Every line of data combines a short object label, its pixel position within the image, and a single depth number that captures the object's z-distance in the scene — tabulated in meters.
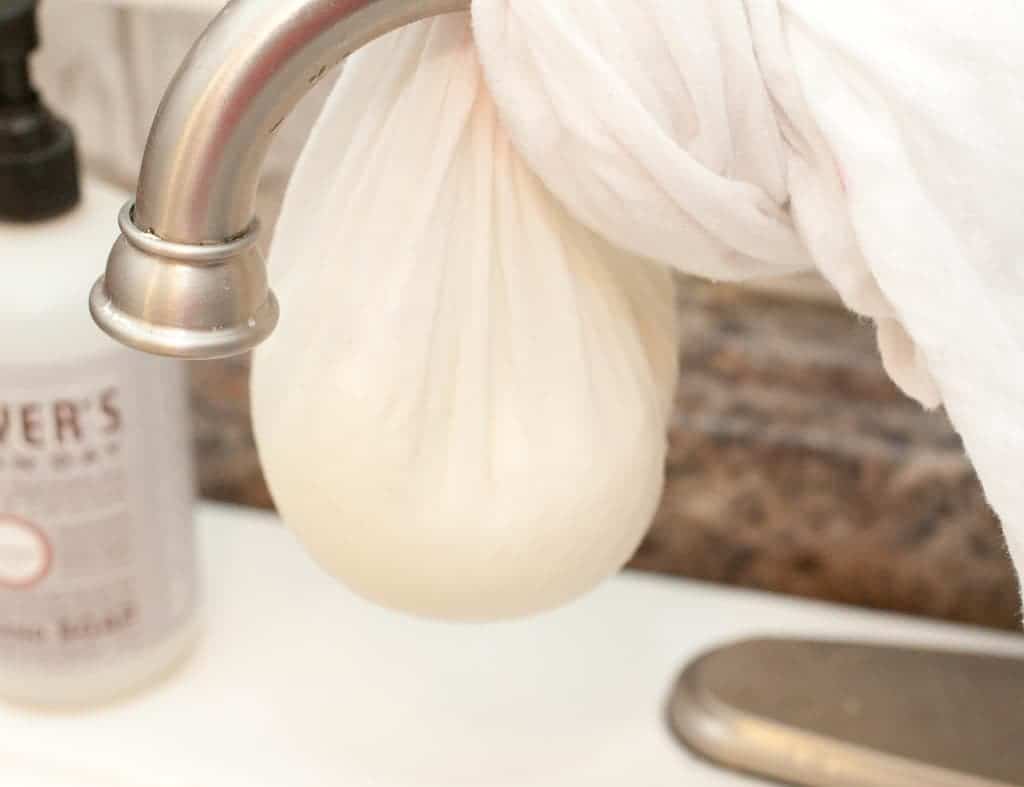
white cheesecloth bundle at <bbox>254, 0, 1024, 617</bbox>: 0.60
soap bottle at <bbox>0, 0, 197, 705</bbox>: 0.72
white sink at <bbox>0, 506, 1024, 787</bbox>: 0.77
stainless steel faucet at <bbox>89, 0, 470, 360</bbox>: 0.58
